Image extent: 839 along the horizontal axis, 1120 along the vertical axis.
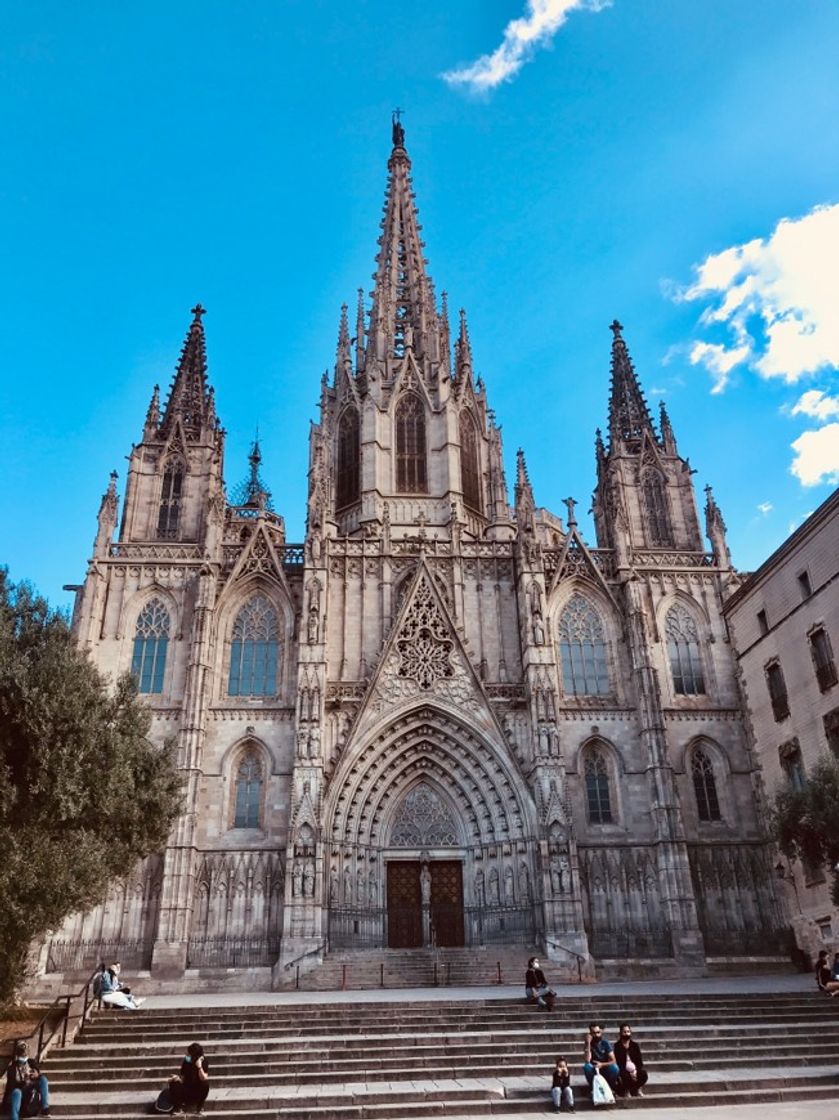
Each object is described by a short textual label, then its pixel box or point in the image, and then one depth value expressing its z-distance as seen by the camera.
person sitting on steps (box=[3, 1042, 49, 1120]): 12.88
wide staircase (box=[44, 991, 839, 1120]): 13.72
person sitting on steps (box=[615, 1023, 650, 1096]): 13.70
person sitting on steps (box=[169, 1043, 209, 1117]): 12.97
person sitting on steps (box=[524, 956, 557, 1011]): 18.73
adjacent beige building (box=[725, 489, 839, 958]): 26.62
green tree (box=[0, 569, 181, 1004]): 17.22
